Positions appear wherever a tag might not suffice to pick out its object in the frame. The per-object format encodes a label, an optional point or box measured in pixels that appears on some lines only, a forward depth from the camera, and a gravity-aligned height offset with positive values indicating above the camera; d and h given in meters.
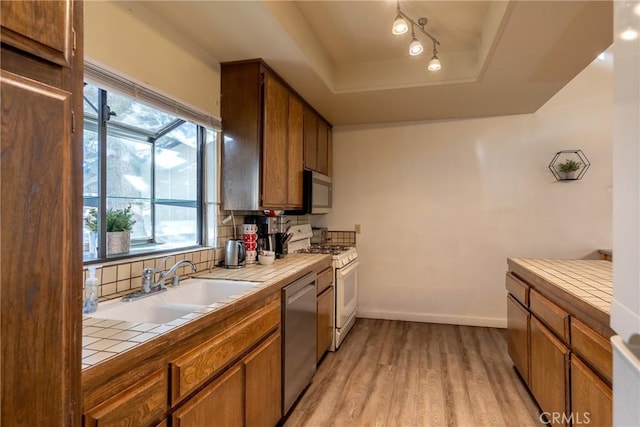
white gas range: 2.99 -0.56
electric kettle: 2.25 -0.27
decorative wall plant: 3.35 +0.50
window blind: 1.46 +0.62
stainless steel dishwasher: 1.94 -0.78
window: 1.60 +0.25
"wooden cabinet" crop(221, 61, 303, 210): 2.34 +0.57
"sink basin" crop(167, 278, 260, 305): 1.76 -0.41
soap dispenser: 1.32 -0.33
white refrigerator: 0.71 -0.01
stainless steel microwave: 3.12 +0.21
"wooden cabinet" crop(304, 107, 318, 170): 3.17 +0.75
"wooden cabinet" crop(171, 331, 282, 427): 1.19 -0.76
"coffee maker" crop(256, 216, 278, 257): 2.72 -0.14
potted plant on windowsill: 1.60 -0.06
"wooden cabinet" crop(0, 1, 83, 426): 0.58 +0.01
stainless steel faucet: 1.62 -0.32
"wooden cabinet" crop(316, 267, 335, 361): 2.57 -0.79
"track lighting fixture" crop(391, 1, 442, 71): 1.84 +1.08
